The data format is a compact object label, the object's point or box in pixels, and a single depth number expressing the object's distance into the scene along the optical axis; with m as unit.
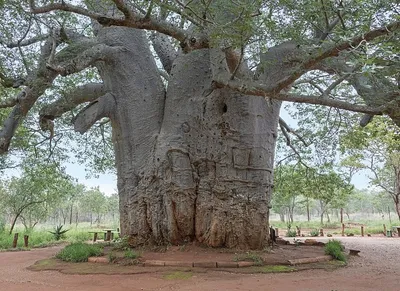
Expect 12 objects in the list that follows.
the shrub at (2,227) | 11.82
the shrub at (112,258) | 4.67
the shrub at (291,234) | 11.50
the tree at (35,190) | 7.96
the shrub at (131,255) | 4.66
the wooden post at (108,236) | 9.65
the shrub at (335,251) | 5.16
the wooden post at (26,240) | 8.23
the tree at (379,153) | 6.44
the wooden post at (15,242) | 8.24
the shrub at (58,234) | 10.66
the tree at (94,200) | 29.83
